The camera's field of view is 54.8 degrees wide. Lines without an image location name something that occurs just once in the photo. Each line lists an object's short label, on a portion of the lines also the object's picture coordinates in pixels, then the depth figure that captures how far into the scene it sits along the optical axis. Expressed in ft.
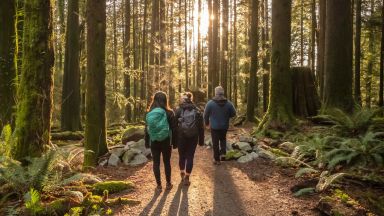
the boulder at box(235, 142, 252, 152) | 36.68
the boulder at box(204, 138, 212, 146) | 44.19
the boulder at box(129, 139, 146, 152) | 37.53
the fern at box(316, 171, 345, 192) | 21.02
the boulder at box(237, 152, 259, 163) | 33.83
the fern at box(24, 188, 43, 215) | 16.54
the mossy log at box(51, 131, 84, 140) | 52.44
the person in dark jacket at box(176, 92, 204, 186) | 25.88
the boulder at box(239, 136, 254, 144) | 38.64
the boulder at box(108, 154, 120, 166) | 32.71
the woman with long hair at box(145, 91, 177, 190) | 23.50
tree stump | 49.11
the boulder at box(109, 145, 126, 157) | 34.75
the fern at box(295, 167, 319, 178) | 24.67
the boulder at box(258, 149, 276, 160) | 33.14
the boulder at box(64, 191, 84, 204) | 19.08
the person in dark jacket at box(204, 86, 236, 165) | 32.81
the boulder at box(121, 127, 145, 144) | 42.86
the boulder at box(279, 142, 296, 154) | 34.63
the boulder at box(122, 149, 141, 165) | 34.22
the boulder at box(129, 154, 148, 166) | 33.88
